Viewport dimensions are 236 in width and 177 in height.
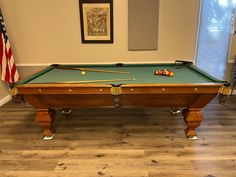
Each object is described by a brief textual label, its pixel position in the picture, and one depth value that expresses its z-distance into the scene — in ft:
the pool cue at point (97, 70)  8.63
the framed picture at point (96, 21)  11.09
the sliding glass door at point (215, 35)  11.63
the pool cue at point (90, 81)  7.00
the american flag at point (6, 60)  10.66
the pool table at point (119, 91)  6.63
